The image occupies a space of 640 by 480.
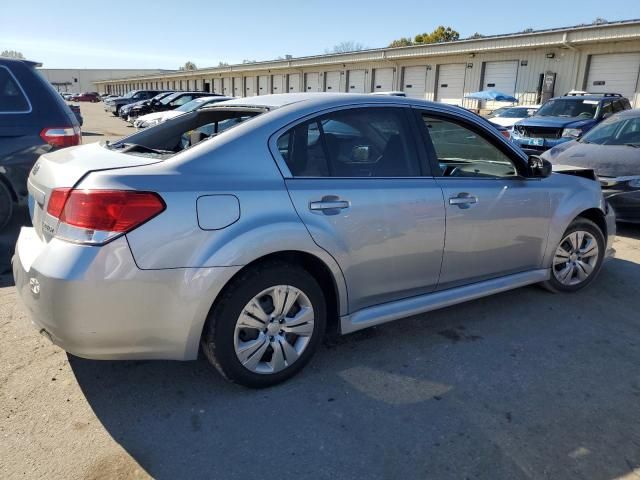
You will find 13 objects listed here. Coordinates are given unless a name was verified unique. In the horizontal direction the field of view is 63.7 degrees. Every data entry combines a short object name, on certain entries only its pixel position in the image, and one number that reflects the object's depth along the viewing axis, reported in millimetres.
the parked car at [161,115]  16870
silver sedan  2428
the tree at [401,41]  61272
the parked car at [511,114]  17625
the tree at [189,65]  114188
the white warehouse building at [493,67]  21594
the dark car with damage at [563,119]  12117
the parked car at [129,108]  25789
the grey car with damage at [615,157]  6332
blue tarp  23812
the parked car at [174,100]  22594
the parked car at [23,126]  5191
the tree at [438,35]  56312
